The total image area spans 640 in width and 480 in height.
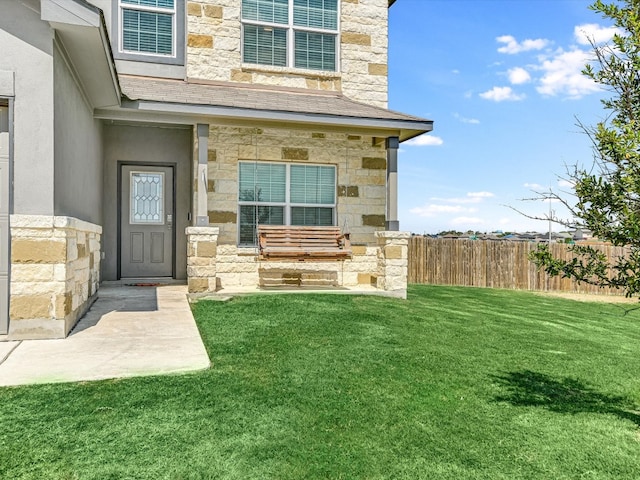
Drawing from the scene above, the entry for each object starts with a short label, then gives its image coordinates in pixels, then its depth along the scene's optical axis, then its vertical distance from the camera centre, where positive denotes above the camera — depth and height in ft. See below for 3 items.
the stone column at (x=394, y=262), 30.17 -1.69
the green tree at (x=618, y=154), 9.52 +1.69
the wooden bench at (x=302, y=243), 27.99 -0.57
